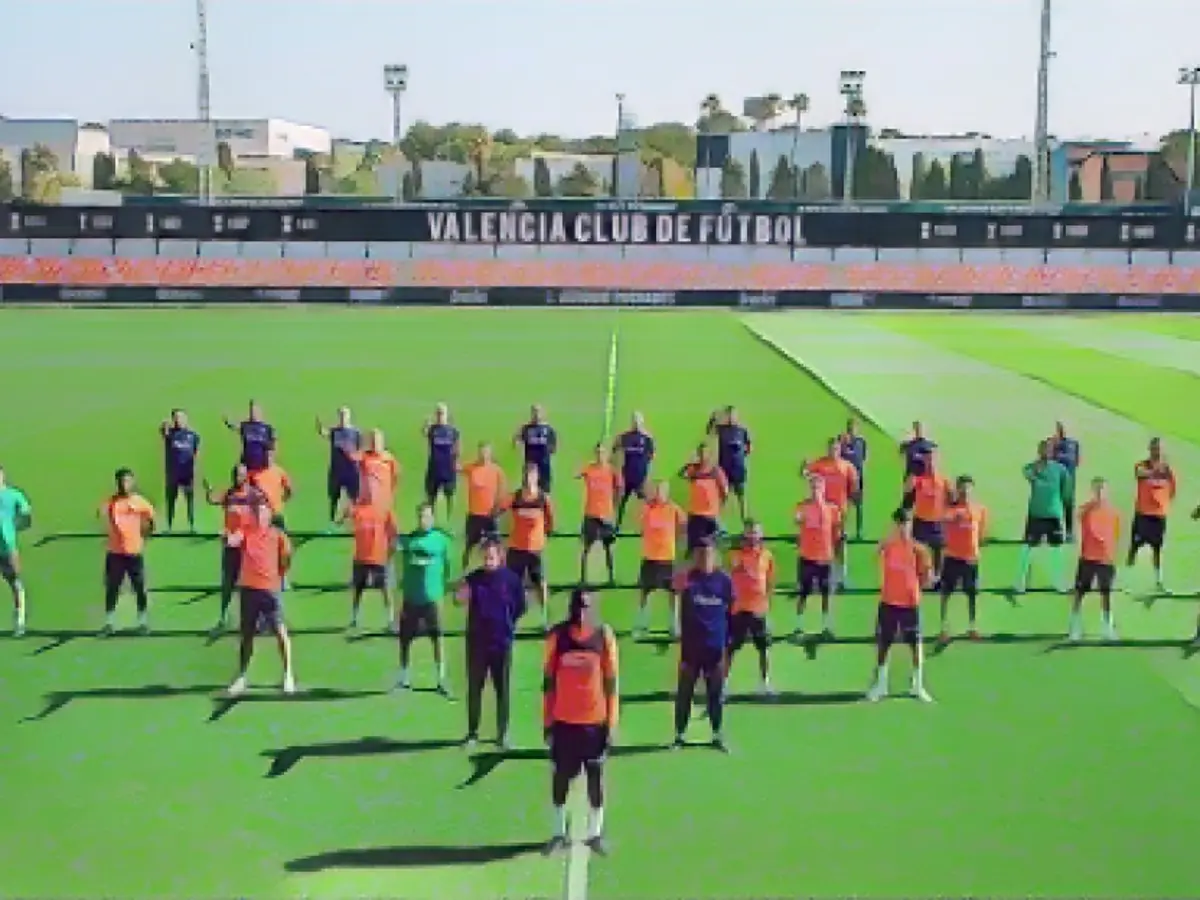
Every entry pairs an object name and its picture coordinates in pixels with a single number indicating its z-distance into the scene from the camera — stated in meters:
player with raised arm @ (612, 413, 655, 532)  17.09
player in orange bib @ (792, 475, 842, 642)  13.16
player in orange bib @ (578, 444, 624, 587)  14.98
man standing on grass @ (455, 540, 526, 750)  10.07
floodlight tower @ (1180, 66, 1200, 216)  73.69
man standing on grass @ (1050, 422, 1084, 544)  16.11
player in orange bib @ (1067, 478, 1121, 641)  13.23
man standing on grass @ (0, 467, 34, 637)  13.27
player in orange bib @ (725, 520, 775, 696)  11.34
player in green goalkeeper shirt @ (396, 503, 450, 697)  11.27
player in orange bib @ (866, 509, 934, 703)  11.55
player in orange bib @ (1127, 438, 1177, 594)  14.86
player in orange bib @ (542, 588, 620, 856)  8.63
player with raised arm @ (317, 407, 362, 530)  17.11
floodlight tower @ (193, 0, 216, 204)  62.34
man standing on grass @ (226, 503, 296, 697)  11.52
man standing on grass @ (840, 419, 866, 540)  16.67
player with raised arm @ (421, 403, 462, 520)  17.23
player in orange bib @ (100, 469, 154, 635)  12.84
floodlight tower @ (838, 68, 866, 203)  78.31
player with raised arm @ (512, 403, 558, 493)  16.95
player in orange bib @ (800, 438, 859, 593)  14.92
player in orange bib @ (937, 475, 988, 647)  13.32
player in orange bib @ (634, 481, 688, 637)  13.23
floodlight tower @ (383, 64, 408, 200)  77.38
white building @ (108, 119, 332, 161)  154.38
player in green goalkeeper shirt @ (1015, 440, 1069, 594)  15.15
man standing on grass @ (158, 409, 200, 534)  17.05
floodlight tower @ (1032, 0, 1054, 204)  59.19
